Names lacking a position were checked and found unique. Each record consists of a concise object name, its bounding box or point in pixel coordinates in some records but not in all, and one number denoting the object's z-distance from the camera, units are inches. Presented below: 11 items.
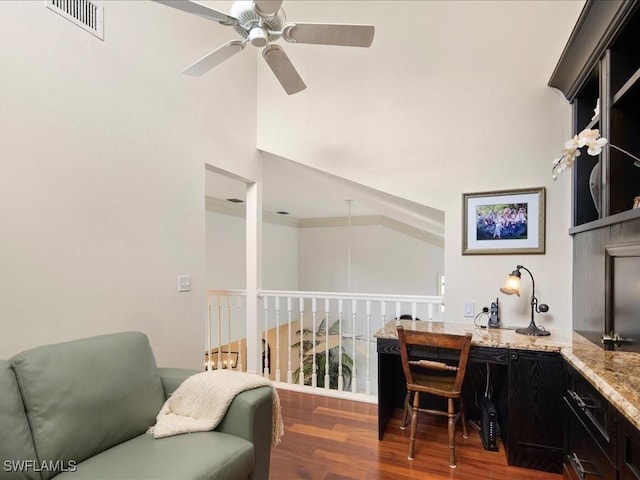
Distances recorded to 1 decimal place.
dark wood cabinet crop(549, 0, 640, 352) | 63.8
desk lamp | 89.7
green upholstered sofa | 49.0
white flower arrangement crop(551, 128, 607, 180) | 59.6
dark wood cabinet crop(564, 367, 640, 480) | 40.9
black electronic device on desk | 99.8
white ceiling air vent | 68.9
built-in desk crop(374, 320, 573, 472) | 77.3
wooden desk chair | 79.7
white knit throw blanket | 61.2
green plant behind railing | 196.4
